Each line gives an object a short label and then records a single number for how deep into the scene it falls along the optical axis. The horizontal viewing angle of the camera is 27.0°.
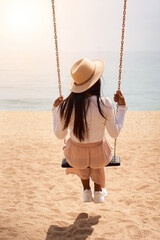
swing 3.16
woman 2.76
